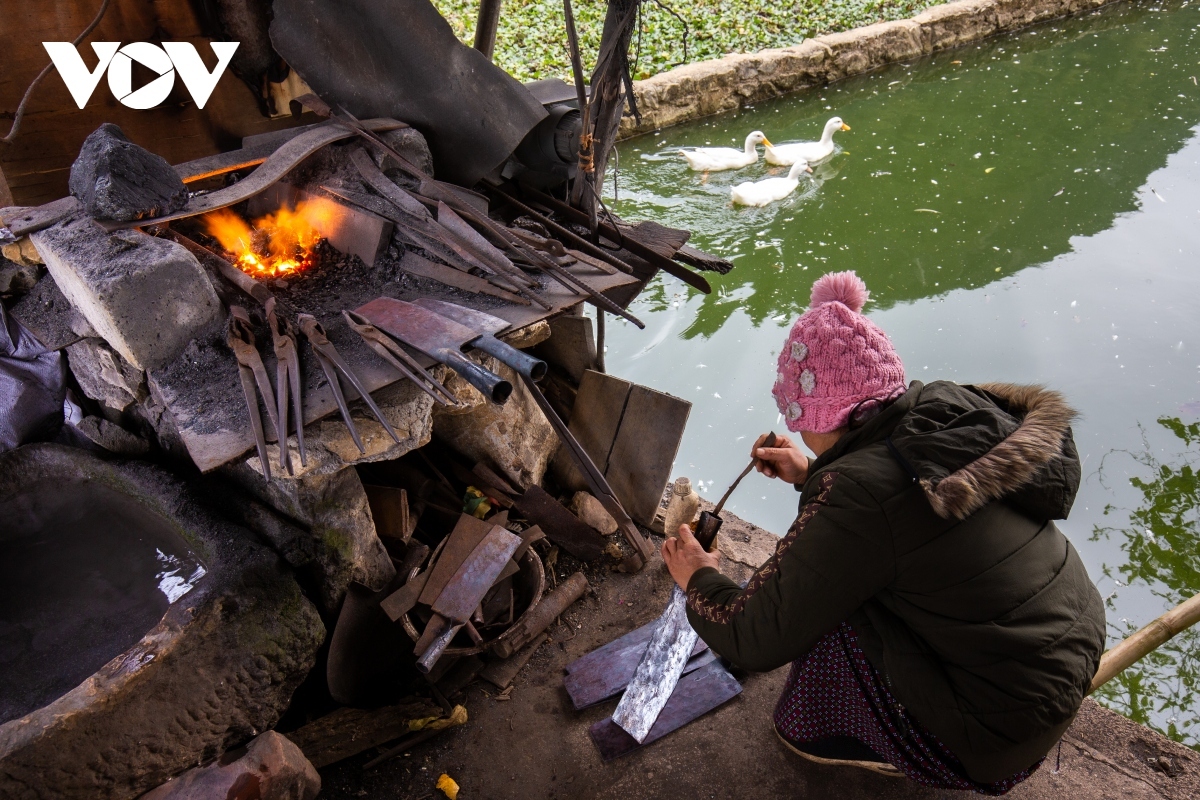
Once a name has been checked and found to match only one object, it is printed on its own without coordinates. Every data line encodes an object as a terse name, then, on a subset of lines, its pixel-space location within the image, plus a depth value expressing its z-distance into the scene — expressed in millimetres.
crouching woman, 1945
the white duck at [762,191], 7199
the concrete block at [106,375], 2946
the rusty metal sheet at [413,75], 3465
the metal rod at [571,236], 3414
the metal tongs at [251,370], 2324
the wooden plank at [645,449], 3836
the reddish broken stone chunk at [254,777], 2225
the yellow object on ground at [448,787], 2811
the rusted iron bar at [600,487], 2771
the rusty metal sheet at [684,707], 2941
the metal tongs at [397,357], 2383
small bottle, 3696
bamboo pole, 2682
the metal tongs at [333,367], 2354
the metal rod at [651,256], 3721
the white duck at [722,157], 7746
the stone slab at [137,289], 2551
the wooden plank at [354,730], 2840
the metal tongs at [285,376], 2301
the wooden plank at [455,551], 3061
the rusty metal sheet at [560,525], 3752
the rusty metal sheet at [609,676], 3119
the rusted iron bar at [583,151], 2861
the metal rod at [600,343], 4081
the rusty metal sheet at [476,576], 2986
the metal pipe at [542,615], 3299
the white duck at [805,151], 7734
